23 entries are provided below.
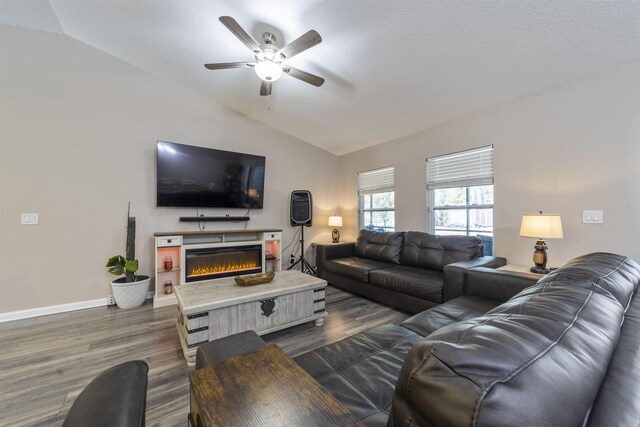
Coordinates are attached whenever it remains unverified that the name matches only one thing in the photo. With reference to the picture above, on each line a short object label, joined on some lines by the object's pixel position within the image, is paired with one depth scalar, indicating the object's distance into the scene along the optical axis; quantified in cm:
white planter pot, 301
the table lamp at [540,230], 227
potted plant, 301
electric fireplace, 348
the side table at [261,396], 64
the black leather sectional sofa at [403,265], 258
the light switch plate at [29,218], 280
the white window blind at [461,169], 317
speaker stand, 451
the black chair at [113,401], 60
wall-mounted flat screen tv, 347
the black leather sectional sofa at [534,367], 40
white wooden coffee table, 195
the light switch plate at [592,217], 238
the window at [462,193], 319
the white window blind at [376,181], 438
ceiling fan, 196
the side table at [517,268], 254
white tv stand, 325
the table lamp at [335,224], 483
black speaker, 453
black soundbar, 371
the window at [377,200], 440
